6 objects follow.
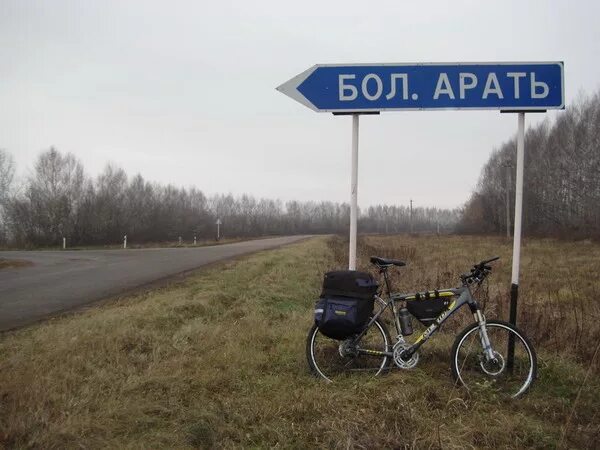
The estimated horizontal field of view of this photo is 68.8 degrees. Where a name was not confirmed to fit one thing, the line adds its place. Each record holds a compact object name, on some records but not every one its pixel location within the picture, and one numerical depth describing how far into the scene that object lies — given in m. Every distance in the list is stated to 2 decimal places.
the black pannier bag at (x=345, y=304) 3.74
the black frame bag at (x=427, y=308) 3.95
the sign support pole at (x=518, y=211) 4.23
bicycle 3.79
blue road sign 4.18
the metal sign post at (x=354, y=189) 4.36
